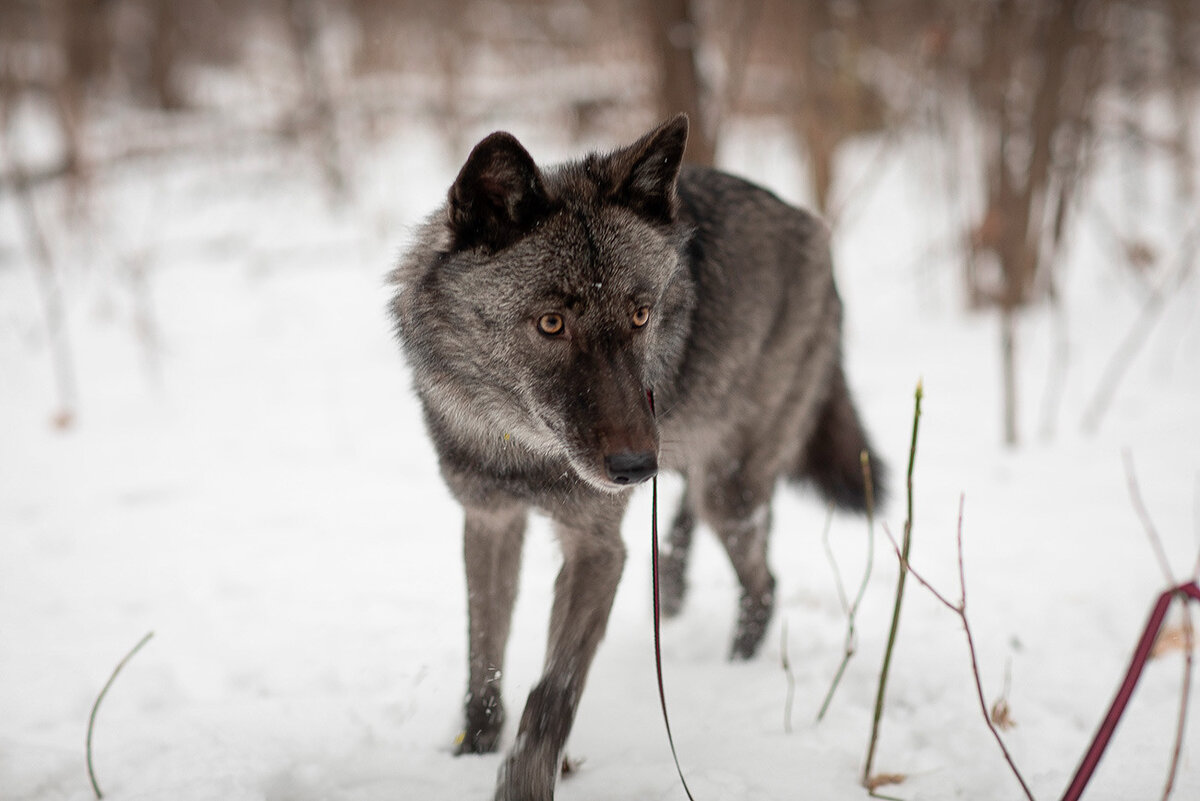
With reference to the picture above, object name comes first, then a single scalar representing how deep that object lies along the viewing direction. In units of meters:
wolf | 2.62
